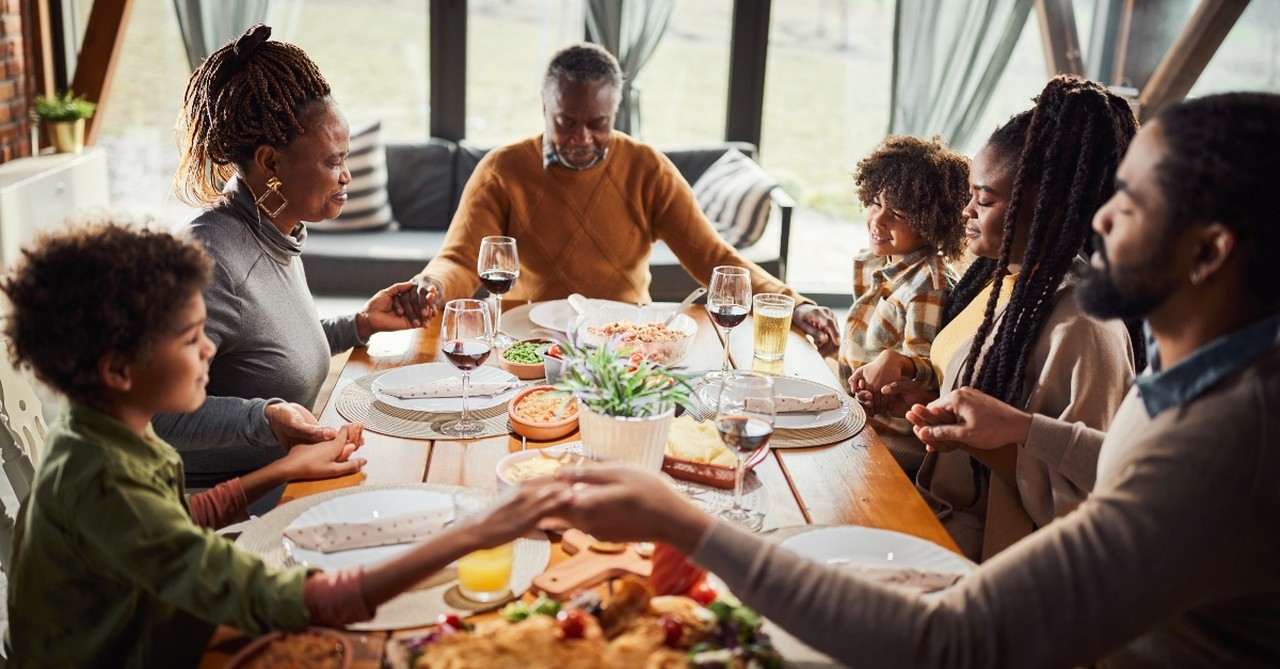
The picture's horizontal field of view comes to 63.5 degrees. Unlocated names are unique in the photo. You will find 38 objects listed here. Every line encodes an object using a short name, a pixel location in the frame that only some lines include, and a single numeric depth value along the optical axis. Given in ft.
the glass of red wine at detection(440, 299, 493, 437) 5.43
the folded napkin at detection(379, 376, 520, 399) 6.05
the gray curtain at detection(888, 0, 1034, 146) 17.02
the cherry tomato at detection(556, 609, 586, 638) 3.48
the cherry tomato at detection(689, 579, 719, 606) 3.87
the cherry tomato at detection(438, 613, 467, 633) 3.54
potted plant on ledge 14.79
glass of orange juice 3.86
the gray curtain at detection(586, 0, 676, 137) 16.62
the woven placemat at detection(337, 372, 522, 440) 5.60
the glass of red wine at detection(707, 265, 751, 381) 6.49
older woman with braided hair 6.18
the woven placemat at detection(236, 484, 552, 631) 3.76
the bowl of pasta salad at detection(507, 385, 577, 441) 5.53
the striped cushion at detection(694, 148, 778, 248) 14.80
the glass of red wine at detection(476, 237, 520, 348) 7.12
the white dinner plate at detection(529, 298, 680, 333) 7.47
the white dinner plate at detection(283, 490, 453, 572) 4.13
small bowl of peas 6.56
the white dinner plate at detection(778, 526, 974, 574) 4.21
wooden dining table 4.75
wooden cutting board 3.99
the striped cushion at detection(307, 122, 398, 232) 15.57
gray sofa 14.78
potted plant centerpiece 4.66
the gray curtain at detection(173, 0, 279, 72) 15.94
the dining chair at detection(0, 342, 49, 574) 5.32
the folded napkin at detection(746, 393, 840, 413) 5.98
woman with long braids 5.45
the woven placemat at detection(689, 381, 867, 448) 5.60
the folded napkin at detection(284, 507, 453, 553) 4.17
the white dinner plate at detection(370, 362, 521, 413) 5.96
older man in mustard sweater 9.18
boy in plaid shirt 7.56
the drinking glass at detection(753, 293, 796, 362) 6.98
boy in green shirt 3.57
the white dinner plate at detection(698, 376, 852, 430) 5.85
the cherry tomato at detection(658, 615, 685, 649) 3.51
